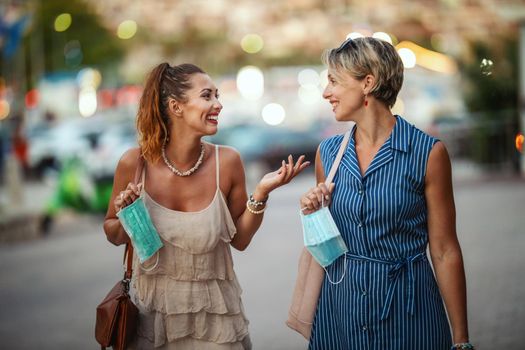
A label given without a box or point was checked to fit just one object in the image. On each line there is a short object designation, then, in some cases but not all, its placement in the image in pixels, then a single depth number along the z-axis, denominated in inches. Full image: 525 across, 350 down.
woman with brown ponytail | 134.7
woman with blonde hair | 118.1
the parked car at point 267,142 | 966.4
